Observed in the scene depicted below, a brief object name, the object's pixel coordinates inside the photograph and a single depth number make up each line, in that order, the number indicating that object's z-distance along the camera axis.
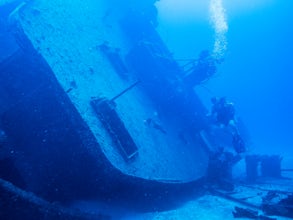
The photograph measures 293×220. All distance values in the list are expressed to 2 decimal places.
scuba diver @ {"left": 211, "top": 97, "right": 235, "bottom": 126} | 8.17
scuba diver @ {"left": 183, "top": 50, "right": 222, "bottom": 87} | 9.09
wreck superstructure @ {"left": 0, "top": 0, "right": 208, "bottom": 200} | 5.25
